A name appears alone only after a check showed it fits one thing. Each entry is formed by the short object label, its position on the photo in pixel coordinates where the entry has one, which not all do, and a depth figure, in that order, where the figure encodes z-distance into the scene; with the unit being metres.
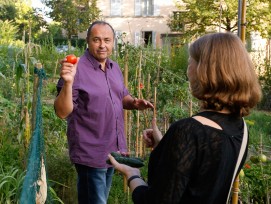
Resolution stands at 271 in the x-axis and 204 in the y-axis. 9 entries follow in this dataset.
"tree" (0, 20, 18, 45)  13.71
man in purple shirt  2.53
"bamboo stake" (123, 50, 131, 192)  3.72
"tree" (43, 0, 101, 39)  23.72
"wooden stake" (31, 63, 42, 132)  2.69
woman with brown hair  1.36
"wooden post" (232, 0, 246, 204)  2.30
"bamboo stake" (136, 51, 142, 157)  3.95
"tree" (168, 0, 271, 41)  15.86
